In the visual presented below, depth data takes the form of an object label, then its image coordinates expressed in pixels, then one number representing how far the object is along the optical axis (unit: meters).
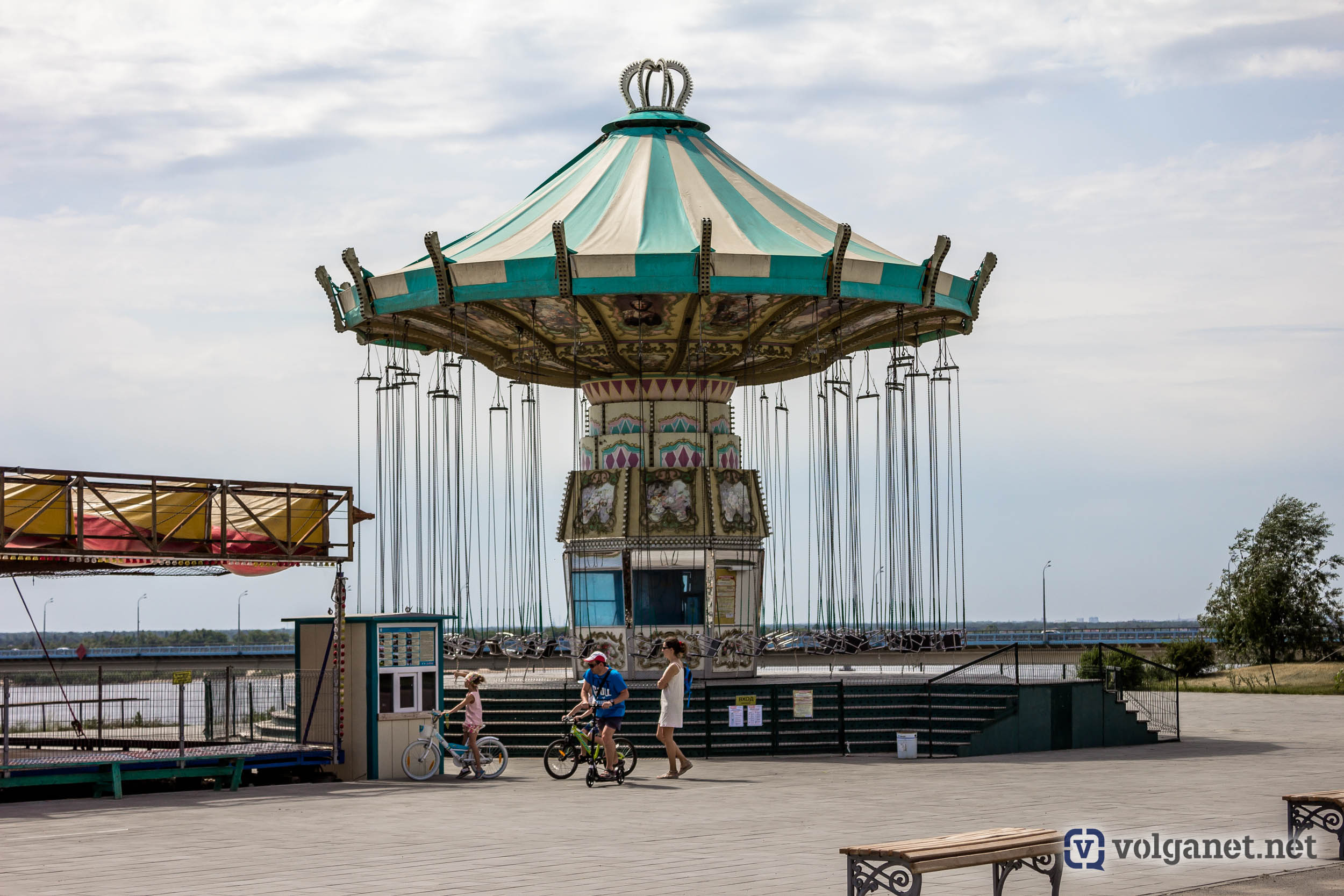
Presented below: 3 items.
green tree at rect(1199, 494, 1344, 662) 54.34
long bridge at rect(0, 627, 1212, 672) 48.19
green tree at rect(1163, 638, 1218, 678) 50.50
